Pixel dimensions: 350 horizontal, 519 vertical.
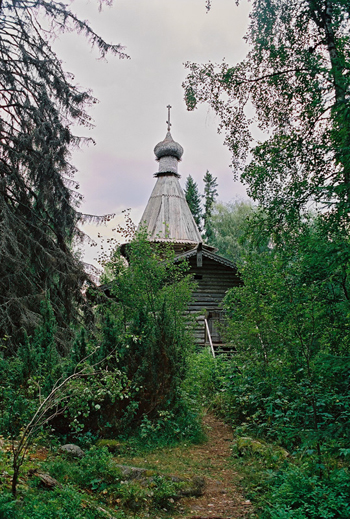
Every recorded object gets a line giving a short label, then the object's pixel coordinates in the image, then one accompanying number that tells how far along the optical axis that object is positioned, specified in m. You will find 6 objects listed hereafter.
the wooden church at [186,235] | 14.14
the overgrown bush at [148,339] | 6.24
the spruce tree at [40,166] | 8.64
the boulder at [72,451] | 4.78
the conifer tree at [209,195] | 39.70
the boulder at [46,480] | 3.55
